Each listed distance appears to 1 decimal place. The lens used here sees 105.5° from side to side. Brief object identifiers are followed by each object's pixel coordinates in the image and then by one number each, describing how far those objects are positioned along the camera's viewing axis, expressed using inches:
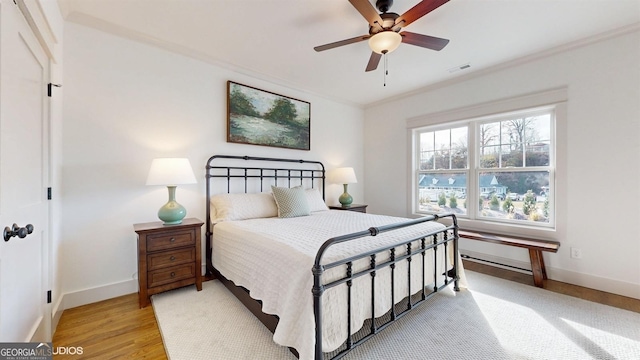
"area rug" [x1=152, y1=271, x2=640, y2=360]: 62.4
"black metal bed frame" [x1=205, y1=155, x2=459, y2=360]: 50.4
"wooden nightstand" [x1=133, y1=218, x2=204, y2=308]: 85.6
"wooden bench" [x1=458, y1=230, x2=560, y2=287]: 100.7
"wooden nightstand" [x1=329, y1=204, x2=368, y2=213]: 160.4
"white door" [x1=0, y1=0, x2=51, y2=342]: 42.8
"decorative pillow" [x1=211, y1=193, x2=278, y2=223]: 107.6
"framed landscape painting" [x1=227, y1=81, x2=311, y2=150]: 125.2
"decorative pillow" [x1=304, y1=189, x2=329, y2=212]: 134.2
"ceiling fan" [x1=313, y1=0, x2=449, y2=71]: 67.1
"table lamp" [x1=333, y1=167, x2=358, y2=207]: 158.6
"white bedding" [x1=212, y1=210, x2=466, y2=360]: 53.1
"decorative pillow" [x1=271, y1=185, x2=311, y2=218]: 114.6
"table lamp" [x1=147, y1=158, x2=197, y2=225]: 90.4
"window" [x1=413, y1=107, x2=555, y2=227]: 117.4
